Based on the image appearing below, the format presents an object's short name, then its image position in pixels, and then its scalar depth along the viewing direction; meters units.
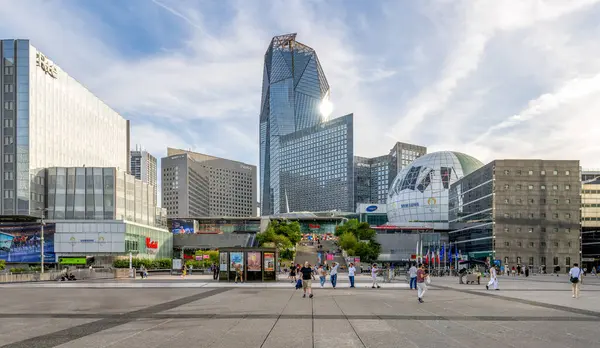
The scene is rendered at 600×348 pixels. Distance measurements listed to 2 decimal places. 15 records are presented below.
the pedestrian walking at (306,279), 28.51
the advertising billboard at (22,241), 92.12
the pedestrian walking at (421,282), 25.65
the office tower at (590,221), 126.25
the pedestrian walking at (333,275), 38.70
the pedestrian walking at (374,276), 38.86
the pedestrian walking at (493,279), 36.03
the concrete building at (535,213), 101.06
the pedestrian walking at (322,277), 39.16
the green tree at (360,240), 119.38
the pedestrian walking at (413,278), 36.50
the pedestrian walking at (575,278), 28.62
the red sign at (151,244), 107.94
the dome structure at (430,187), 152.50
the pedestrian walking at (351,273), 38.66
